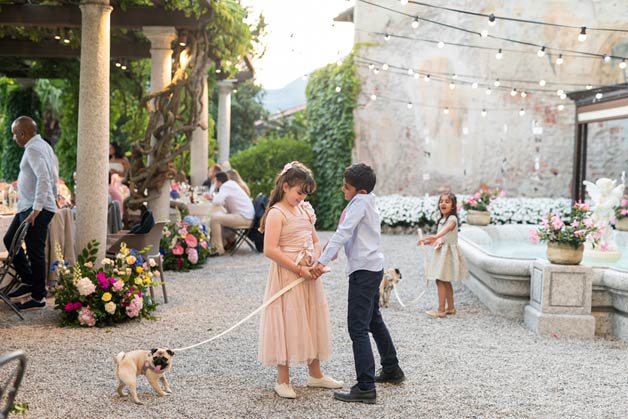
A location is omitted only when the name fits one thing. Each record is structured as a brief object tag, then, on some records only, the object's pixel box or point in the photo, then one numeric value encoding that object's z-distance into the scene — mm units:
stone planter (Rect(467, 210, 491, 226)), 10953
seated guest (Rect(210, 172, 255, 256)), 11922
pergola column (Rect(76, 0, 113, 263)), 6926
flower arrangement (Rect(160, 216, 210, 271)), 10195
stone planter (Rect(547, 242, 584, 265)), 6742
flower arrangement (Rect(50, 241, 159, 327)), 6500
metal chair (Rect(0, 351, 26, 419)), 2268
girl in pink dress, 4586
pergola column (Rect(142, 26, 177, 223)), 10023
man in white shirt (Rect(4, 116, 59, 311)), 6816
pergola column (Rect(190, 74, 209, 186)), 14078
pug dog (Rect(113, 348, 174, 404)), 4434
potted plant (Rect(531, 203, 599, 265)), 6715
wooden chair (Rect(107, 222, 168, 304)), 7461
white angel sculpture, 9034
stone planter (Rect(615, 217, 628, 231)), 11535
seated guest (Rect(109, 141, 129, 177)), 11773
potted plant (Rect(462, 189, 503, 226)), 10961
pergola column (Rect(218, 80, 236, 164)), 16906
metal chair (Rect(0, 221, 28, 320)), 6414
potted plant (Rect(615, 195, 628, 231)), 11326
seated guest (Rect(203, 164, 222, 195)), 13234
